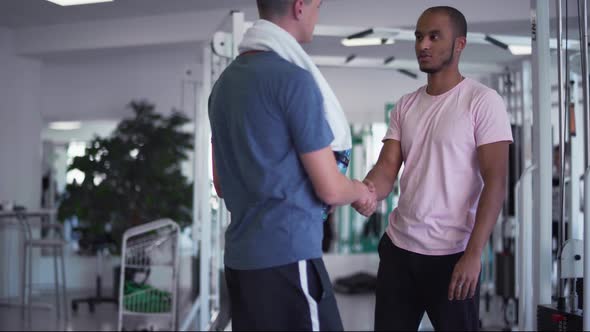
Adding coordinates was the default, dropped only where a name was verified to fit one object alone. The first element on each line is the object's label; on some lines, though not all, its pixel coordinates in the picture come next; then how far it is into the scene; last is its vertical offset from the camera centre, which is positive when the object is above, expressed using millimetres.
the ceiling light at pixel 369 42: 5076 +1139
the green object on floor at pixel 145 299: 4590 -678
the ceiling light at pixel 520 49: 4765 +1006
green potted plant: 7004 +92
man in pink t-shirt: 1874 +17
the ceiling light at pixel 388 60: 5135 +966
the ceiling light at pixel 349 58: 5148 +981
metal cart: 4383 -653
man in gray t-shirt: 1444 +24
